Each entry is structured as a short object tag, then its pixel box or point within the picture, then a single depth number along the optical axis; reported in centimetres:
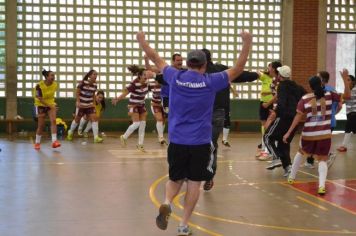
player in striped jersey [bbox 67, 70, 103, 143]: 1430
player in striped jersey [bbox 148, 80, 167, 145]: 1391
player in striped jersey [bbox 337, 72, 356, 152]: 1277
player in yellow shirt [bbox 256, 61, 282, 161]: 1104
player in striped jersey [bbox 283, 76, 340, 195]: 741
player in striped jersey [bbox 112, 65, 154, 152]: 1261
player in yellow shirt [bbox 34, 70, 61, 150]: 1199
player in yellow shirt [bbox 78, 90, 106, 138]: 1615
